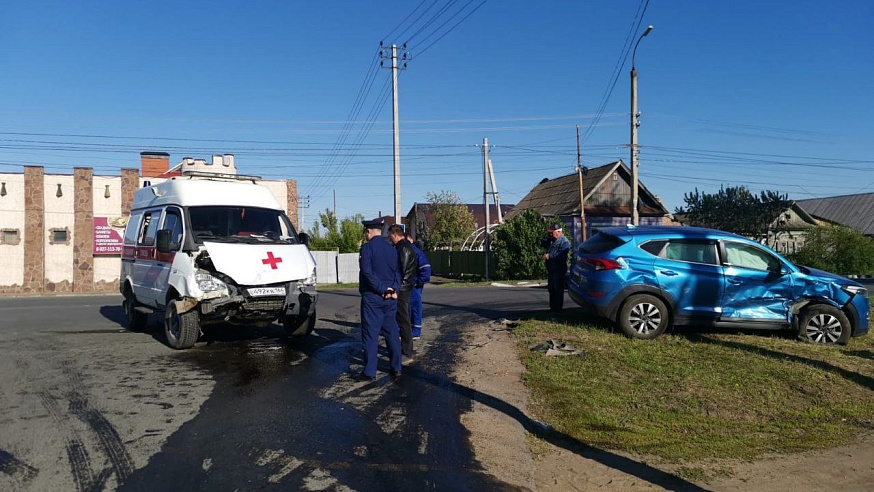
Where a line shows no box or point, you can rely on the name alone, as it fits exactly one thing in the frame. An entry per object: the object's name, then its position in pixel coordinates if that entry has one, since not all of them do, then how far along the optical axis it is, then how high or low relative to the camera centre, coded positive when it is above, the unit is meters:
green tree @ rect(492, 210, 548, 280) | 31.78 -0.04
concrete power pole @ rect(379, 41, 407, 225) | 25.35 +4.77
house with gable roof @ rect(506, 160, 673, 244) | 39.47 +2.60
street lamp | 22.69 +3.30
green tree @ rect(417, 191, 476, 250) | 53.94 +1.81
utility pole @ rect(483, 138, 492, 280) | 35.00 +2.91
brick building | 30.44 +0.89
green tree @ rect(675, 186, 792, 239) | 37.84 +2.02
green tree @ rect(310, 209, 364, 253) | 39.12 +0.53
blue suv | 9.38 -0.69
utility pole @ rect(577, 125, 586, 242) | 32.91 +1.93
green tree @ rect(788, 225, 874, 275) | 28.92 -0.22
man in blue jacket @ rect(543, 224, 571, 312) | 11.73 -0.33
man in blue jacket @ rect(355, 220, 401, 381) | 7.44 -0.49
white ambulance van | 9.10 -0.17
